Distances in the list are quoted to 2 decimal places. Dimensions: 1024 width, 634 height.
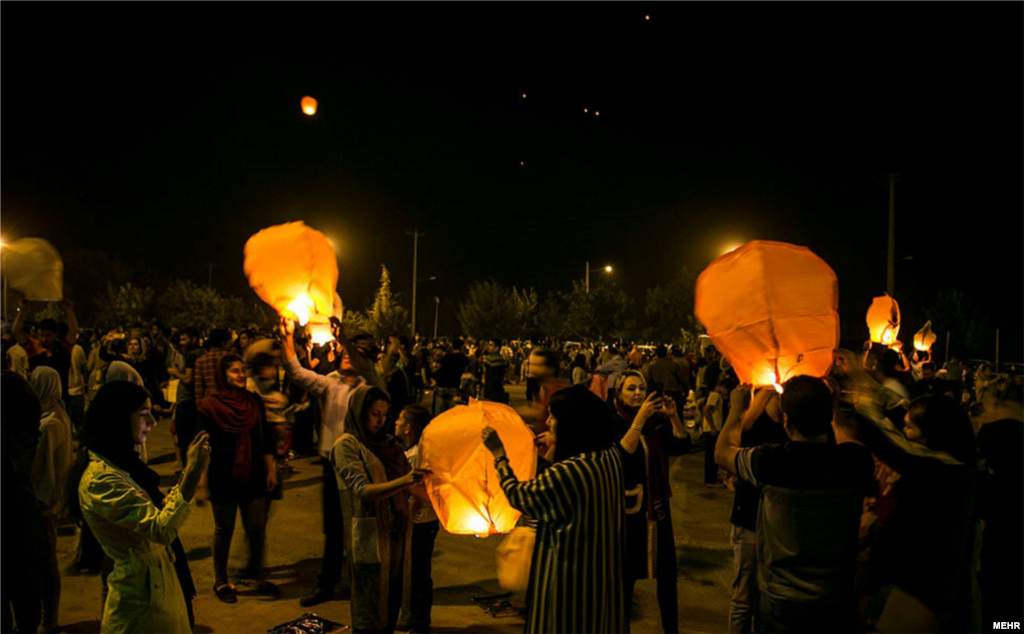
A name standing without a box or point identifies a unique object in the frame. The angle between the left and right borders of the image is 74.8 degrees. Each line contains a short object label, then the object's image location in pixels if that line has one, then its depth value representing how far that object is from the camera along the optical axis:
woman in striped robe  2.77
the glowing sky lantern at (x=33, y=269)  6.09
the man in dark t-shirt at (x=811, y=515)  2.86
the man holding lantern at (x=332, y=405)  5.29
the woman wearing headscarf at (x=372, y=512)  3.79
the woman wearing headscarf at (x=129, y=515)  2.99
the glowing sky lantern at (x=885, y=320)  8.97
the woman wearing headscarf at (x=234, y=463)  5.30
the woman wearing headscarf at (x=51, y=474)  4.46
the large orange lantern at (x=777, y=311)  3.05
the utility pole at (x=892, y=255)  23.89
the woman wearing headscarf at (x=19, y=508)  3.38
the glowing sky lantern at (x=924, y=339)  11.43
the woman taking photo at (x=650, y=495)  4.40
